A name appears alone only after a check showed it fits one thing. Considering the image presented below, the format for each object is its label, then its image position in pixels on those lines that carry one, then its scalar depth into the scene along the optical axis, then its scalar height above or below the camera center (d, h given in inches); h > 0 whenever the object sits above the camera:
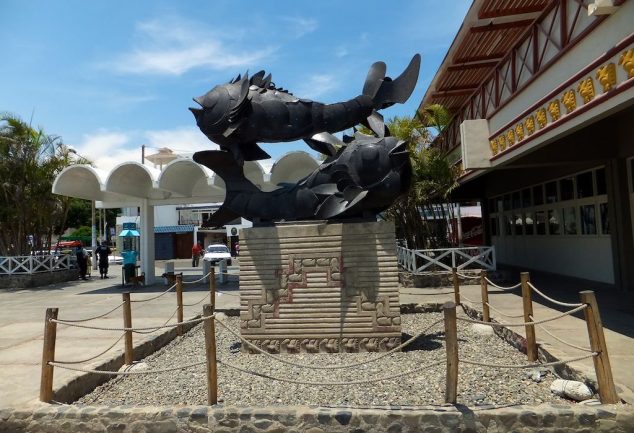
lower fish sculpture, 264.4 +32.2
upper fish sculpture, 277.9 +77.7
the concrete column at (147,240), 669.9 +14.7
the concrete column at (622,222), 426.9 +9.3
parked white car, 888.0 -5.8
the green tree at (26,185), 702.5 +103.1
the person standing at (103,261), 856.9 -15.0
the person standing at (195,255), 1141.1 -15.1
